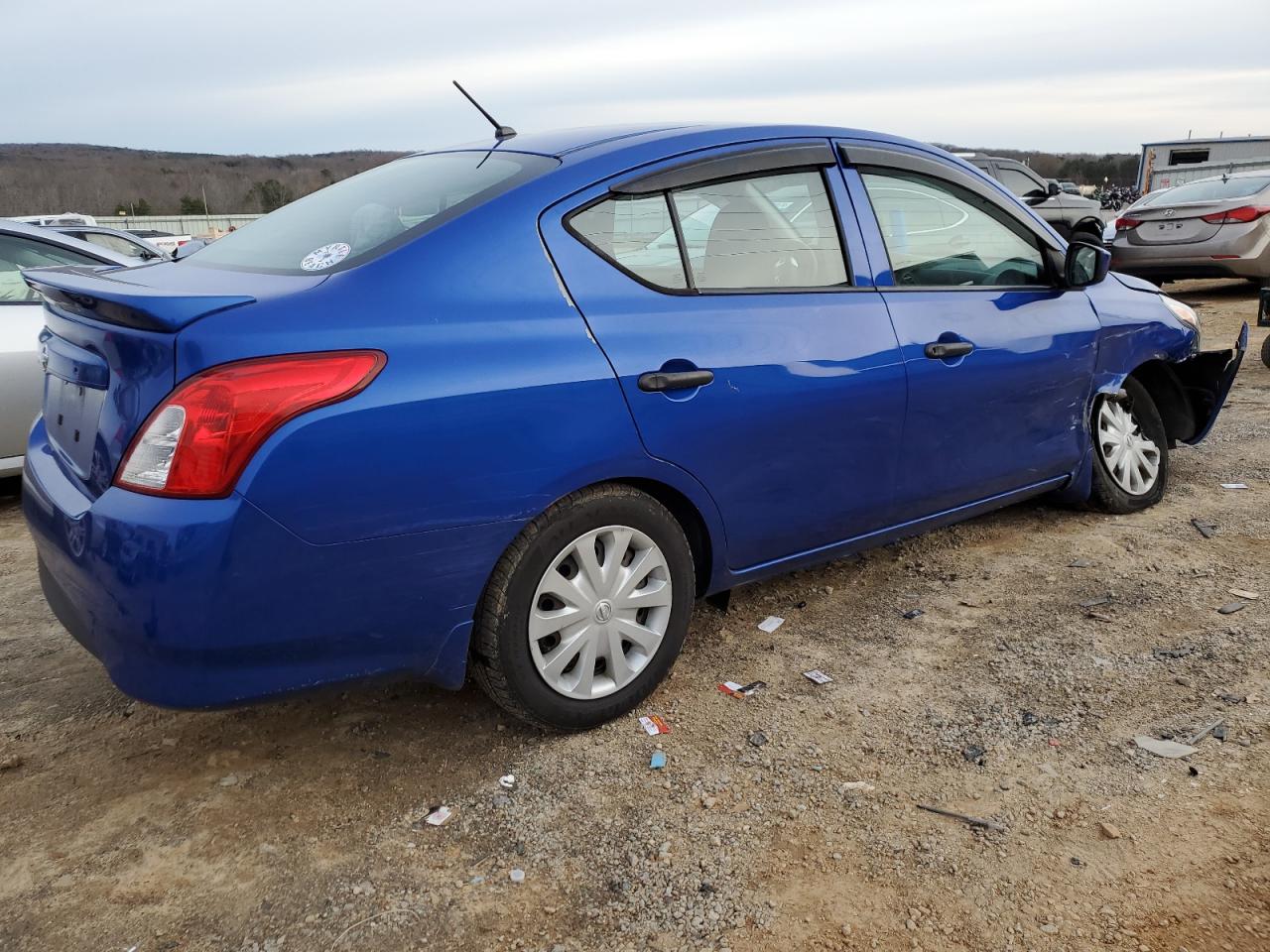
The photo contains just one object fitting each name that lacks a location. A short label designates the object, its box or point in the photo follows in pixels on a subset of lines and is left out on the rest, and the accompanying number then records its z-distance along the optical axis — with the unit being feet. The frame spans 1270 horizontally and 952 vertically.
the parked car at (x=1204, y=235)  36.68
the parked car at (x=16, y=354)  16.57
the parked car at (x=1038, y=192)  48.62
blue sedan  7.41
